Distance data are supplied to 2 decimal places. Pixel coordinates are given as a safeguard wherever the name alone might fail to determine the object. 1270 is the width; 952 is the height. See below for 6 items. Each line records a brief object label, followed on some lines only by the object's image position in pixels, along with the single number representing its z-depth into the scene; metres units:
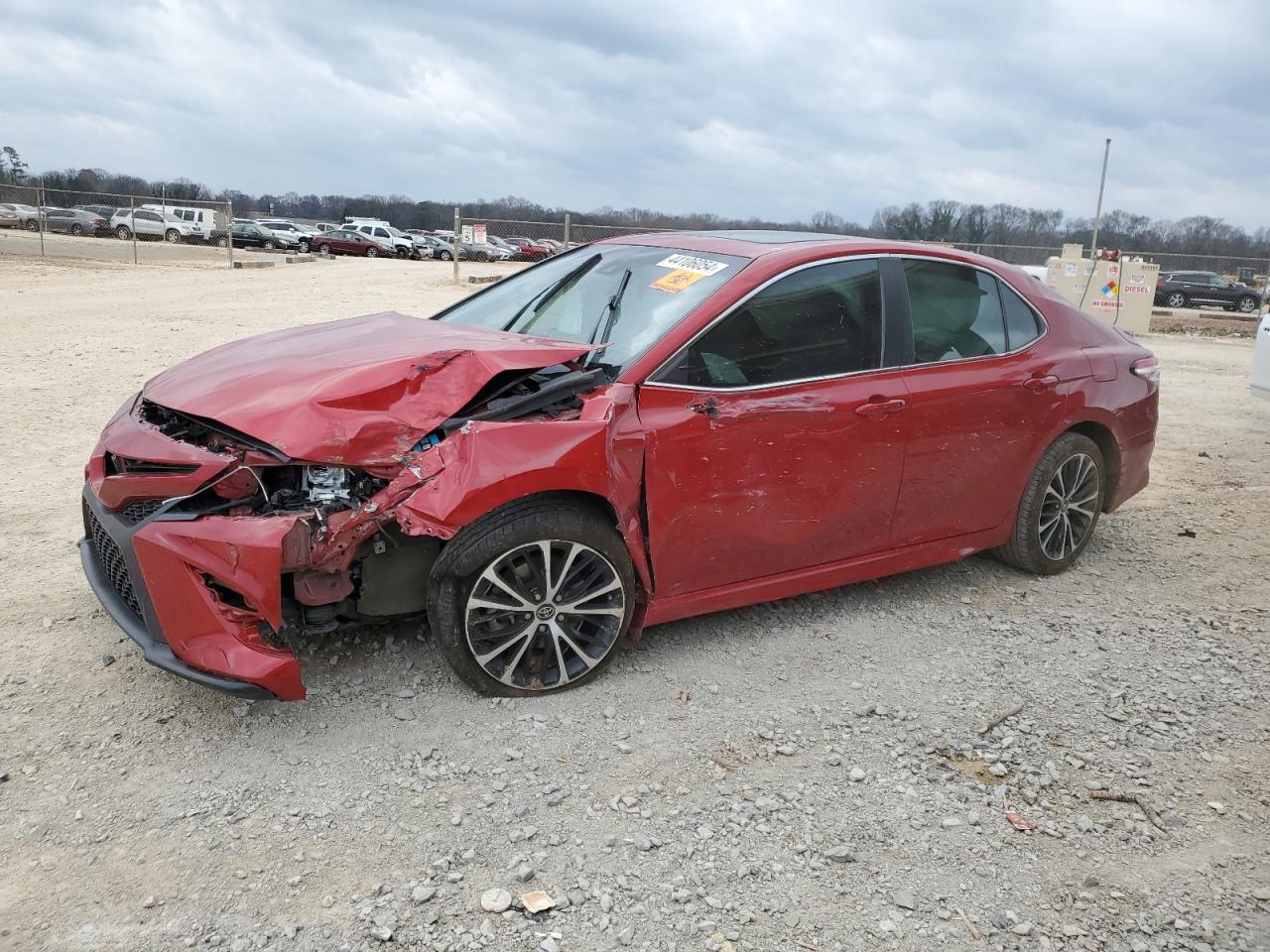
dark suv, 31.28
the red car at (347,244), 43.88
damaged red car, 3.31
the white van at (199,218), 39.30
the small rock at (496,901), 2.68
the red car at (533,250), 46.96
